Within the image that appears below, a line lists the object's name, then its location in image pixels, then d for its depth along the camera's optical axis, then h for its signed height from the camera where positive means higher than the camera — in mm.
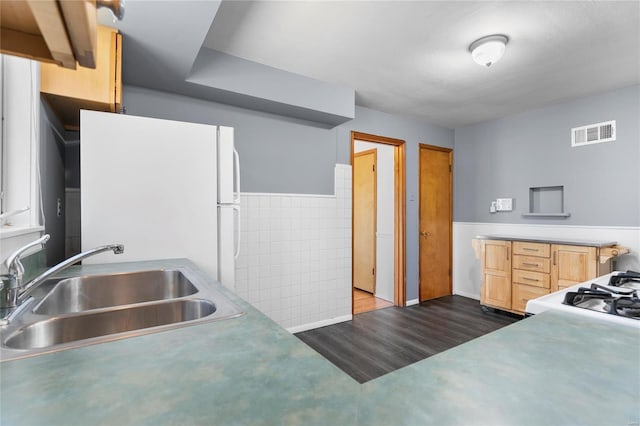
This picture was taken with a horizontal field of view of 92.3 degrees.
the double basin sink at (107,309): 805 -327
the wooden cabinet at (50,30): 384 +256
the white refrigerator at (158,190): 1685 +146
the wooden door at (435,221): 4137 -111
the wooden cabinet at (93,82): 1657 +739
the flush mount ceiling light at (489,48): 2146 +1168
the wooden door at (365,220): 4383 -95
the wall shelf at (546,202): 3473 +131
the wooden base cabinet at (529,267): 2869 -558
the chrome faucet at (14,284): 875 -203
